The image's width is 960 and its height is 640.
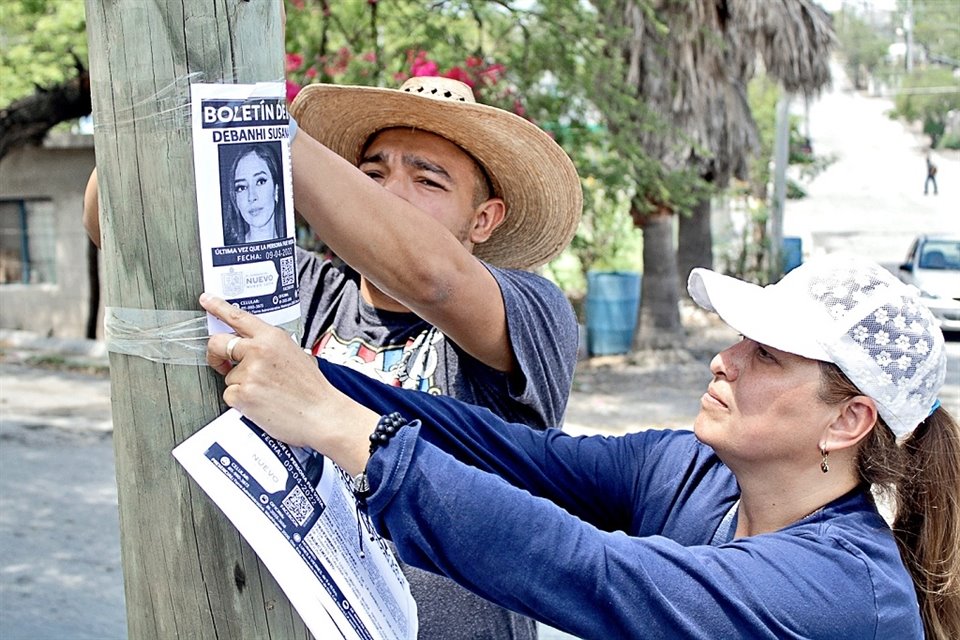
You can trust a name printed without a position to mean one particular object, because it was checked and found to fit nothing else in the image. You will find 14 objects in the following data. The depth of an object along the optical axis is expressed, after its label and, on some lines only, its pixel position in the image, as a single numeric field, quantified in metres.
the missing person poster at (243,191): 1.49
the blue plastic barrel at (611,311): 13.66
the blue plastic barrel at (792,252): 18.11
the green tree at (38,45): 11.16
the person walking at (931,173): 36.81
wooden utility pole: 1.50
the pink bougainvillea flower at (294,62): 8.38
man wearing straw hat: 1.84
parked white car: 14.06
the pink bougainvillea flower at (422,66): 7.10
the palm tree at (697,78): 11.58
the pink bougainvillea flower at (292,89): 7.26
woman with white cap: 1.48
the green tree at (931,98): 36.75
